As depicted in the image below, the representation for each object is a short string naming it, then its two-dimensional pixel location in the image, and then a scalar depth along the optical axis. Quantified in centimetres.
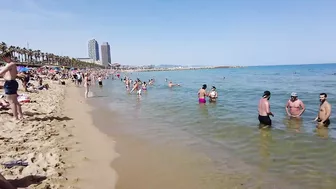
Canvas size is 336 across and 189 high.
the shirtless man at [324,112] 978
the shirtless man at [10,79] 705
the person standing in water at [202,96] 1672
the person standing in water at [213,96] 1778
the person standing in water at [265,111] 983
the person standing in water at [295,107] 1139
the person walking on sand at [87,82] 2139
